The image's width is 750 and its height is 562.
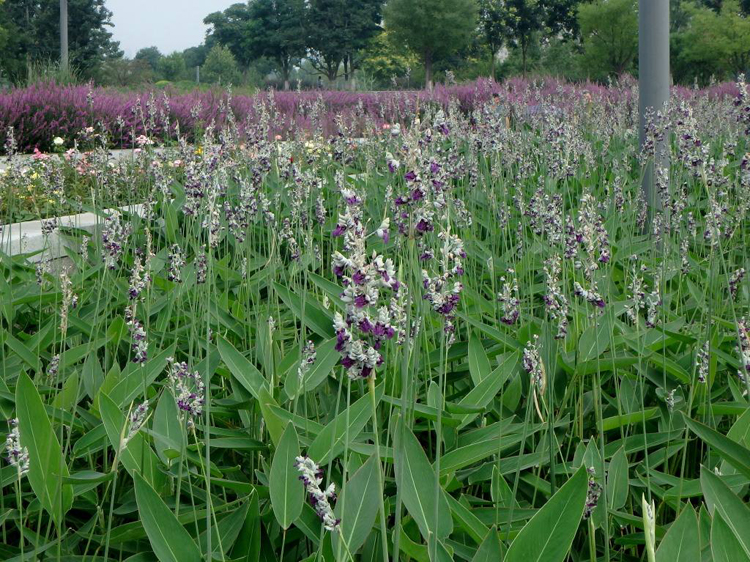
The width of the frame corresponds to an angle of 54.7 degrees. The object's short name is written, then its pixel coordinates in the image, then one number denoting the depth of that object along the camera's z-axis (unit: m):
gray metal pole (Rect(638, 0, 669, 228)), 4.20
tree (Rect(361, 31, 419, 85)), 59.72
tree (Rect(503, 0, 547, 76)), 51.41
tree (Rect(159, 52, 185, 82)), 90.24
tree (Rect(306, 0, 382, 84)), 64.69
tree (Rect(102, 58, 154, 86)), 38.58
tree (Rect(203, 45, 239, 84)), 64.35
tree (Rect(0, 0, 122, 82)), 43.88
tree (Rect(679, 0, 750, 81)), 36.44
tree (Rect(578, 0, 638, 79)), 35.94
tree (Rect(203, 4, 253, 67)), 80.25
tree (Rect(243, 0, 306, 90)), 68.06
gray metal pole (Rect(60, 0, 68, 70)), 16.60
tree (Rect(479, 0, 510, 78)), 52.19
